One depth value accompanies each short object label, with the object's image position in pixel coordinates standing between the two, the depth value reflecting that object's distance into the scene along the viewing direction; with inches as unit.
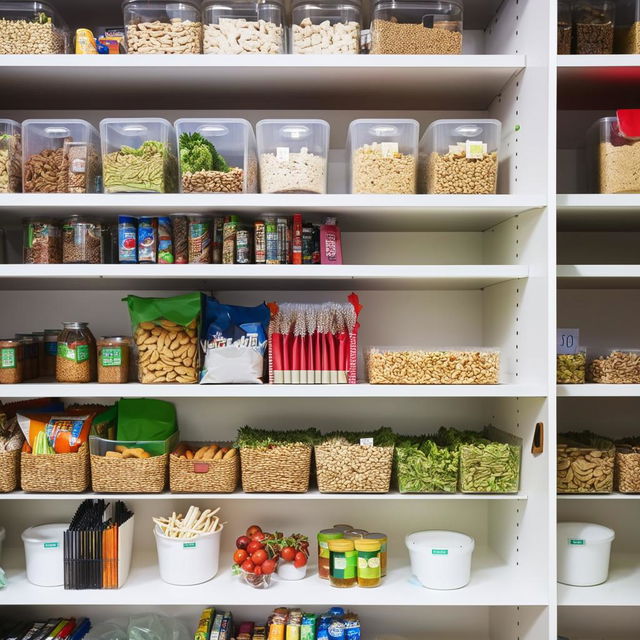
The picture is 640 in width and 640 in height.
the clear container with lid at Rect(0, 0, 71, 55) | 78.3
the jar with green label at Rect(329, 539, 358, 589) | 80.0
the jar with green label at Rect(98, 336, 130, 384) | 80.6
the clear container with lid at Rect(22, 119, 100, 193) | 78.0
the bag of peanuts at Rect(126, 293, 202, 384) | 79.8
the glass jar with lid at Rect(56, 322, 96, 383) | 81.0
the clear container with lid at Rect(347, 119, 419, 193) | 78.0
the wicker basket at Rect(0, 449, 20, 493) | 79.7
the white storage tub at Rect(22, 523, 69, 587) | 81.3
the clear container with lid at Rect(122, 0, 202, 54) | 78.3
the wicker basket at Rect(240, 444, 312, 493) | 80.0
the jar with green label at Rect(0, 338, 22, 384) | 80.0
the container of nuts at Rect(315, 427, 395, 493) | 80.1
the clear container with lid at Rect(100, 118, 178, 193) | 77.0
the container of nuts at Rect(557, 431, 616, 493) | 79.9
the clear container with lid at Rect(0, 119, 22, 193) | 77.4
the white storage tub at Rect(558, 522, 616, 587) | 80.0
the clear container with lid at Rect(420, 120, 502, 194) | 78.0
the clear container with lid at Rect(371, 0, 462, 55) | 77.9
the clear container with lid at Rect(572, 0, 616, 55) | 80.2
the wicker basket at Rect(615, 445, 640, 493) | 80.2
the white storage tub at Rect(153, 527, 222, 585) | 80.7
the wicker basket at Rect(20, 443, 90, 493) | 79.4
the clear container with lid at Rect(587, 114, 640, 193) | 77.0
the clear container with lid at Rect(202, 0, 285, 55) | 78.7
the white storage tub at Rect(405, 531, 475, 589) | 79.4
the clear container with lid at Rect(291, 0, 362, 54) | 78.9
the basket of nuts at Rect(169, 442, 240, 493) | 79.9
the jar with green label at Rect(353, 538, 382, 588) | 79.9
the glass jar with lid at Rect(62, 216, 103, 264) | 80.3
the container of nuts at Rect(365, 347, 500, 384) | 79.2
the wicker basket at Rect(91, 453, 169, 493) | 79.5
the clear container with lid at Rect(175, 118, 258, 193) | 76.8
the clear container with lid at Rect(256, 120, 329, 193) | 77.4
